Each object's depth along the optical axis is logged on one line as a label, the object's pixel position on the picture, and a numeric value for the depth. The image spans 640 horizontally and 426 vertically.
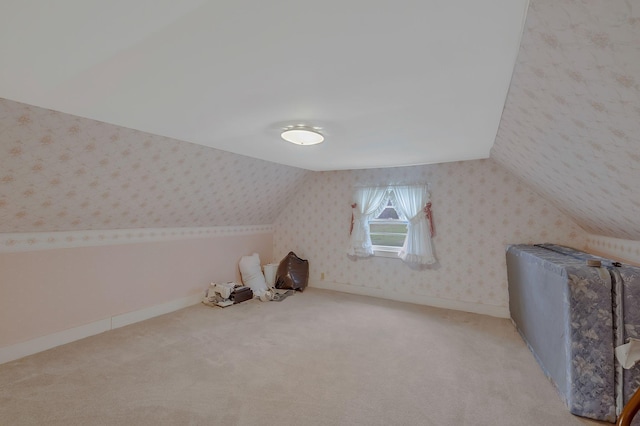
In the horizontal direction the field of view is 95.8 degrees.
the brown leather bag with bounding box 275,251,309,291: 4.93
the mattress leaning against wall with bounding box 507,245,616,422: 1.88
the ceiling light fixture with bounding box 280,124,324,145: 2.43
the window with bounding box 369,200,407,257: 4.56
